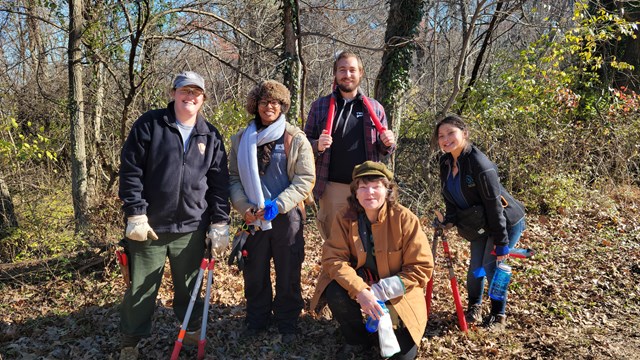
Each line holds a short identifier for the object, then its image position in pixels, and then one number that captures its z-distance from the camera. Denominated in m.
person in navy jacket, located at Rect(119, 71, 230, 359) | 3.13
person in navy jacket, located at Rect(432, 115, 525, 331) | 3.58
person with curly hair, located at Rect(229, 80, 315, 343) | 3.42
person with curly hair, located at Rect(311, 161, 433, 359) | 3.23
